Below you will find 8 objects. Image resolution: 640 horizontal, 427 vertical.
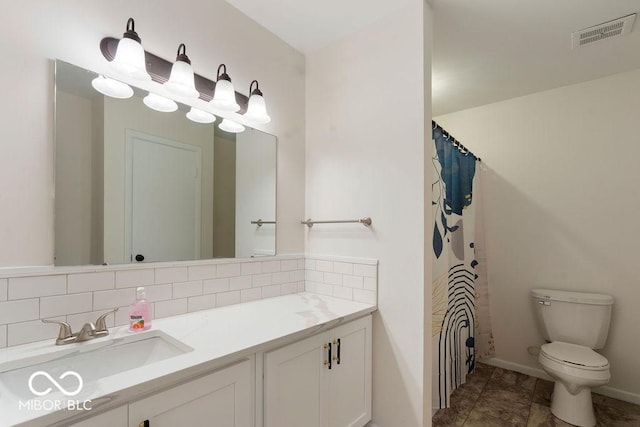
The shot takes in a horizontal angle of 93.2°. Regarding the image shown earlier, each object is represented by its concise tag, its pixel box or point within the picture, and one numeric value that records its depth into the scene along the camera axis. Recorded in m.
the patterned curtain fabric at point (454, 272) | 1.93
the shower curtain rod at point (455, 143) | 1.98
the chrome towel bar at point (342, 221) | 1.73
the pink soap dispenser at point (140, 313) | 1.19
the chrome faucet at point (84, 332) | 1.03
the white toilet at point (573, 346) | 1.87
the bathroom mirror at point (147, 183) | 1.15
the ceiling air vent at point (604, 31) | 1.73
